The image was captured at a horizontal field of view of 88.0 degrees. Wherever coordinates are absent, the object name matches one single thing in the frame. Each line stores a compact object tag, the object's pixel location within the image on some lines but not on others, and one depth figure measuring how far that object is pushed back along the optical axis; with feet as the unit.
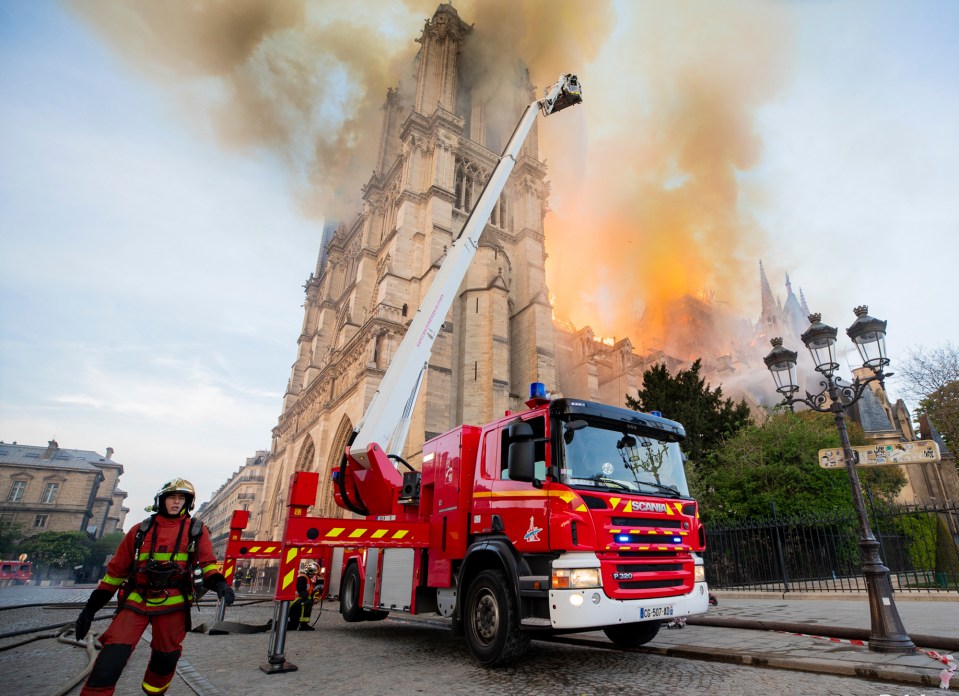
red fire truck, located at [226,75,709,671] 14.28
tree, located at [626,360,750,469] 60.97
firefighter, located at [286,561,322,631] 25.48
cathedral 78.89
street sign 19.80
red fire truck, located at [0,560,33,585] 105.29
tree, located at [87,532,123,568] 166.61
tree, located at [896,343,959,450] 55.62
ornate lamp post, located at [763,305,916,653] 15.75
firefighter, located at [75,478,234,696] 9.57
